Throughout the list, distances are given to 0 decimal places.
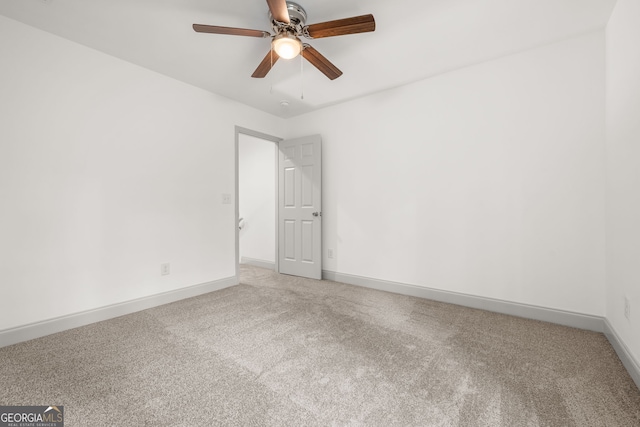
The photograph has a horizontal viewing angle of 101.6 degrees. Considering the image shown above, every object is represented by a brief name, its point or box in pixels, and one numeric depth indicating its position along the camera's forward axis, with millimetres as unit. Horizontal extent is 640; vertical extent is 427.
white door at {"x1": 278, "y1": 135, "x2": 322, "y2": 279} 3943
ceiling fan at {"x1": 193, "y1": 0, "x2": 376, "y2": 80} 1744
